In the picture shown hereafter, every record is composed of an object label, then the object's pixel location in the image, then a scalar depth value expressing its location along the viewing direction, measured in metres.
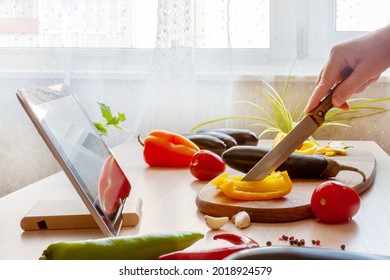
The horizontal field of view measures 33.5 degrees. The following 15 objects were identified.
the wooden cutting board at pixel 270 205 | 0.91
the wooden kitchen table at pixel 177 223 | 0.80
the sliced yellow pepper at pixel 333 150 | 1.52
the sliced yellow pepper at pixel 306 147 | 1.46
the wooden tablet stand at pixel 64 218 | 0.86
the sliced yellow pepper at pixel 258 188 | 0.97
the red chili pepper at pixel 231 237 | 0.72
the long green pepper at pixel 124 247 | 0.58
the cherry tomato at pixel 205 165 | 1.26
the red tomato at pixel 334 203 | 0.89
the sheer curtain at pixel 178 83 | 2.06
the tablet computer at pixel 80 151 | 0.70
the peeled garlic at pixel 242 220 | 0.87
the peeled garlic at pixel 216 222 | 0.85
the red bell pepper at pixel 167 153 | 1.46
